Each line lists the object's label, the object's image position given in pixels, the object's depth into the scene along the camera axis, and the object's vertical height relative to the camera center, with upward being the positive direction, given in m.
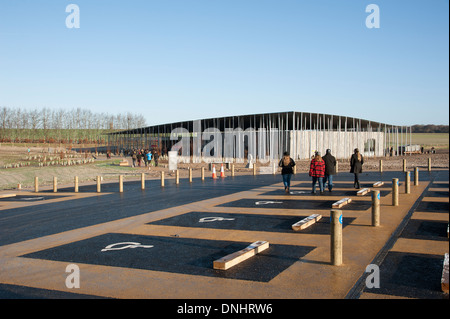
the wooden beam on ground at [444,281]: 5.84 -1.98
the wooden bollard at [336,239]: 7.22 -1.64
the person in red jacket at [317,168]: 16.56 -0.77
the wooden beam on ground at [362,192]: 16.58 -1.82
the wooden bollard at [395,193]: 13.32 -1.51
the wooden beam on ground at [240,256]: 7.11 -2.02
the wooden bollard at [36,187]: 21.05 -1.85
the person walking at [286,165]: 17.27 -0.65
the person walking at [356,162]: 17.98 -0.58
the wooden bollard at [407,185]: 16.81 -1.55
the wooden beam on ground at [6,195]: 18.75 -2.04
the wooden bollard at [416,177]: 19.74 -1.43
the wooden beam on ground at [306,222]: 10.27 -1.96
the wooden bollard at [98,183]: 20.70 -1.66
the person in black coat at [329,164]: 17.12 -0.62
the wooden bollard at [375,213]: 10.30 -1.70
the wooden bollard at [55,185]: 21.02 -1.74
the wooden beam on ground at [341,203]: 13.50 -1.87
